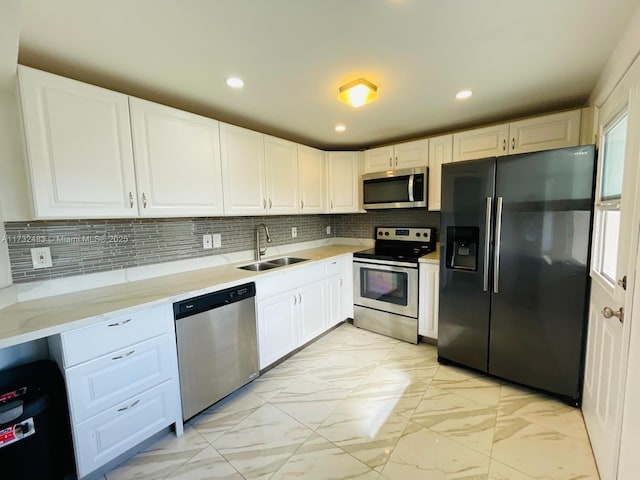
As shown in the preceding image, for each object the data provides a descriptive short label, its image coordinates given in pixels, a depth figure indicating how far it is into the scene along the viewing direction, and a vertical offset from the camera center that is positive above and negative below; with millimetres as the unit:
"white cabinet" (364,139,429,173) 2881 +672
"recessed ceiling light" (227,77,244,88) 1729 +900
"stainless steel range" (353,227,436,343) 2777 -724
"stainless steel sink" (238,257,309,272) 2615 -450
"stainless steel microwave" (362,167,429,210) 2838 +308
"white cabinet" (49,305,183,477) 1303 -838
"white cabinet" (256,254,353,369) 2244 -825
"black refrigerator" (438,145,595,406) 1783 -372
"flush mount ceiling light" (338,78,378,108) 1746 +831
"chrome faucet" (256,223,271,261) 2758 -203
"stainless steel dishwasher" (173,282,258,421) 1704 -852
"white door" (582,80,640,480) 1190 -356
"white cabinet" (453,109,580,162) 2133 +659
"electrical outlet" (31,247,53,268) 1590 -185
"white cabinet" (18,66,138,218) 1389 +431
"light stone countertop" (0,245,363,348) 1188 -430
